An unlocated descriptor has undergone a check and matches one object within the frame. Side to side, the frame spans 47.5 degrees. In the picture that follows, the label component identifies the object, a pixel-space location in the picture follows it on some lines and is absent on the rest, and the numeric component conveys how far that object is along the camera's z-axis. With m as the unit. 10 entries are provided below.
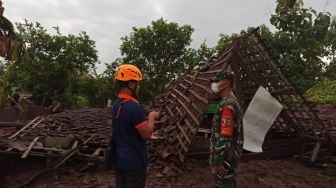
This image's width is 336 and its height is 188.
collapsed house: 6.84
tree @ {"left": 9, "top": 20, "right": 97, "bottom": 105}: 19.88
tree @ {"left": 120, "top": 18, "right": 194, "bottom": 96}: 21.19
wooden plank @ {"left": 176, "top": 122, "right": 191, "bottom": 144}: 6.49
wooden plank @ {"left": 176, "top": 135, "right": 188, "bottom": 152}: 6.44
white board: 6.87
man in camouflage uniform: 3.84
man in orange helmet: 3.59
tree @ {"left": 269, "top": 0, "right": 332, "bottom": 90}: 18.09
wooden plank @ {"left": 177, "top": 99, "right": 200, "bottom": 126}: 6.54
